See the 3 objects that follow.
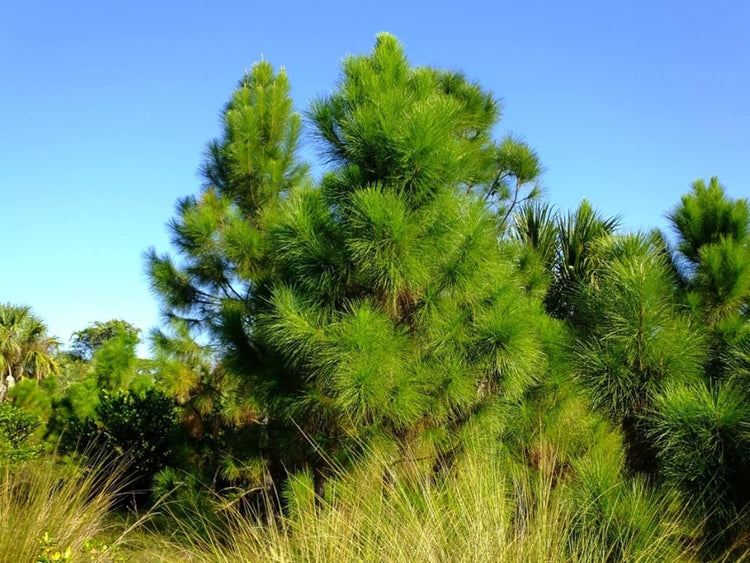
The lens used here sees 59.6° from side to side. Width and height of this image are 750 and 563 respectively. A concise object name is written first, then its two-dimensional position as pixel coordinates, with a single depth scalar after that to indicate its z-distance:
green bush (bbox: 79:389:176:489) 10.32
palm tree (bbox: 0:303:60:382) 19.34
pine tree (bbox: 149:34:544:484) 4.84
